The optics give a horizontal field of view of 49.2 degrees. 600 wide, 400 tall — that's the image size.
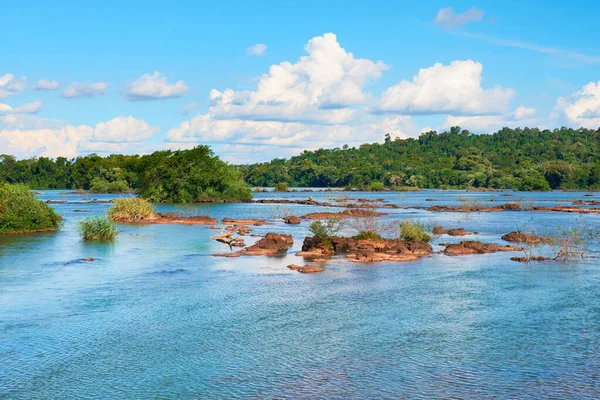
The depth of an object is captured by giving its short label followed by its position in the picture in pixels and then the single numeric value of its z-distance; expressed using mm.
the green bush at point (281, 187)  169875
